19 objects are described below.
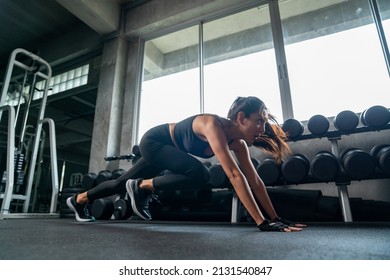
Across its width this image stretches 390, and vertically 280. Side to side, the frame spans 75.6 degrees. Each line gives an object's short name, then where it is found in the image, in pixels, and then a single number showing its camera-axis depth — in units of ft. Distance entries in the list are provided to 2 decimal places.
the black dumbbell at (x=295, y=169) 5.69
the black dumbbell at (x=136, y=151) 8.30
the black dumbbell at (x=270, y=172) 5.90
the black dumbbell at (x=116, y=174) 7.93
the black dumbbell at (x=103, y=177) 8.04
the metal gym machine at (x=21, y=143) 7.17
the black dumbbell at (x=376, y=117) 5.46
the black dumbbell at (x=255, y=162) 6.55
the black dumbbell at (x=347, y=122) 5.70
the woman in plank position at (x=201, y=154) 3.76
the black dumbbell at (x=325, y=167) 5.40
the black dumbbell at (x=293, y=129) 6.29
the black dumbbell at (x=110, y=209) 6.81
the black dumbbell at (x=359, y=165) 5.22
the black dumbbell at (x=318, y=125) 5.97
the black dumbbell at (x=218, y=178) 6.31
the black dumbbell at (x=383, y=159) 5.09
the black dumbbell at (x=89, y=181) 8.16
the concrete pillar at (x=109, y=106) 10.61
